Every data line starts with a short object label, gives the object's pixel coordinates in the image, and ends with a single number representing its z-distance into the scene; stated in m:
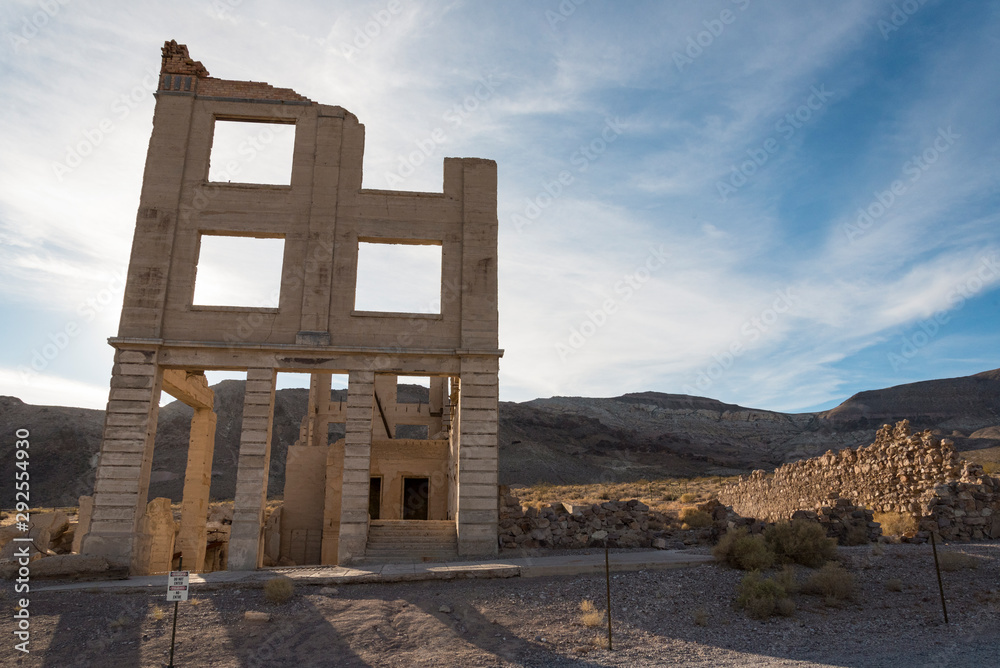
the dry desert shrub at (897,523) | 13.68
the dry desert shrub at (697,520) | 15.43
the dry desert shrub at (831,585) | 9.79
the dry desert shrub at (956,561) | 10.53
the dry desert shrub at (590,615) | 9.10
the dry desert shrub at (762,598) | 9.34
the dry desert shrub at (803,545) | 11.48
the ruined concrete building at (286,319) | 14.11
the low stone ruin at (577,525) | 14.78
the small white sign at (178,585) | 7.50
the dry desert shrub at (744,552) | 11.16
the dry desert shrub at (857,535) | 13.70
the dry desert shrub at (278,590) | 10.12
